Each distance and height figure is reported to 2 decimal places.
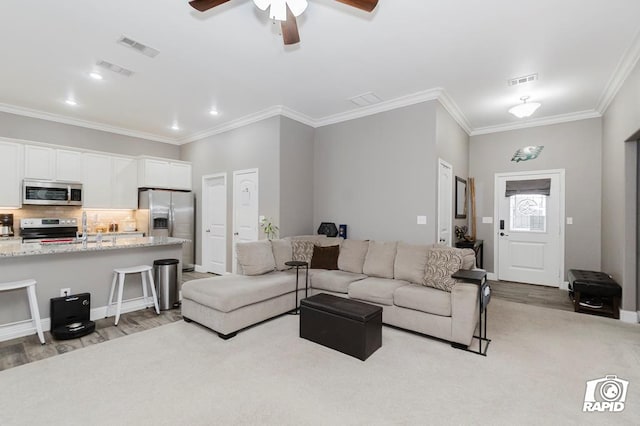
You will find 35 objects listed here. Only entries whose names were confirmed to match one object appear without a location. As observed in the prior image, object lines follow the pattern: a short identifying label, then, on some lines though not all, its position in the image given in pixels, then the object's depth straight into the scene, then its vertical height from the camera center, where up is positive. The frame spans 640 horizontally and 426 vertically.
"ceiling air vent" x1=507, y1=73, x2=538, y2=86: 3.89 +1.81
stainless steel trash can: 4.13 -0.97
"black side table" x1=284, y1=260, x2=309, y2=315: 4.00 -0.85
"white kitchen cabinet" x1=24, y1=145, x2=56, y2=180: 5.09 +0.89
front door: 5.52 -0.34
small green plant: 5.07 -0.25
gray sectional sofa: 3.13 -0.87
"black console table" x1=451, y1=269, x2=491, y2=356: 2.96 -0.77
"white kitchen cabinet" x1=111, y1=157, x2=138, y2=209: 6.12 +0.63
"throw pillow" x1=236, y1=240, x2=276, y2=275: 3.98 -0.61
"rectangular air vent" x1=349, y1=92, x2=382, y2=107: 4.53 +1.81
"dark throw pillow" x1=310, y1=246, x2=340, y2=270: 4.50 -0.67
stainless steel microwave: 5.05 +0.36
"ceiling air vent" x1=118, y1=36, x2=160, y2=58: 3.15 +1.84
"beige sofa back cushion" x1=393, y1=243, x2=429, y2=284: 3.73 -0.63
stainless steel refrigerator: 6.14 -0.06
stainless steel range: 5.03 -0.29
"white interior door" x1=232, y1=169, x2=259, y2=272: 5.52 +0.15
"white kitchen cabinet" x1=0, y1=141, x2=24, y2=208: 4.85 +0.63
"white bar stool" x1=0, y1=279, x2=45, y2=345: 2.96 -0.86
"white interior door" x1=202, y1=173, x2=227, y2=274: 6.16 -0.21
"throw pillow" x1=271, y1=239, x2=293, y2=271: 4.34 -0.57
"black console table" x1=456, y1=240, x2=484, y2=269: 5.18 -0.59
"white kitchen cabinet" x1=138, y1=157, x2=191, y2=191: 6.30 +0.88
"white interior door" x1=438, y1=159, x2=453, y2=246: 4.59 +0.21
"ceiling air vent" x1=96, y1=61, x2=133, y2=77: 3.65 +1.84
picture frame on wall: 5.57 +0.31
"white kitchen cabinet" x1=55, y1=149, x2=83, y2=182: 5.42 +0.89
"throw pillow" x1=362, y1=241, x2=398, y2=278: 4.05 -0.63
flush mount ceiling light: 4.35 +1.57
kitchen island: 3.16 -0.67
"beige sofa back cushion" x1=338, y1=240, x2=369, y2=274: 4.35 -0.62
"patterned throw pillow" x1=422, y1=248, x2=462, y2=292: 3.39 -0.62
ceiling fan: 2.14 +1.53
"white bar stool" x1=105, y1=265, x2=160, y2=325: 3.60 -0.89
